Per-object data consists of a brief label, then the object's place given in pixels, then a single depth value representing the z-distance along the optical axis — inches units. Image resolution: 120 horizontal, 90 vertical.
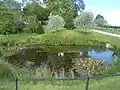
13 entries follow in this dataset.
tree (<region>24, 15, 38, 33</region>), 579.4
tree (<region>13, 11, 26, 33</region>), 562.7
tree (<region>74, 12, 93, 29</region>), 581.4
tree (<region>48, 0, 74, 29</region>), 626.2
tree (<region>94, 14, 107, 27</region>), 794.3
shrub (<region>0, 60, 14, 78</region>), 170.6
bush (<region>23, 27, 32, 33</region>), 591.8
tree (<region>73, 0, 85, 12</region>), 801.8
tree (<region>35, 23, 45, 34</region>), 570.8
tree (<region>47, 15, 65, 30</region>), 562.7
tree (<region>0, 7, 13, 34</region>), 535.4
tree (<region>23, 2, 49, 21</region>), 686.5
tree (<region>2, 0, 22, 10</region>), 662.0
